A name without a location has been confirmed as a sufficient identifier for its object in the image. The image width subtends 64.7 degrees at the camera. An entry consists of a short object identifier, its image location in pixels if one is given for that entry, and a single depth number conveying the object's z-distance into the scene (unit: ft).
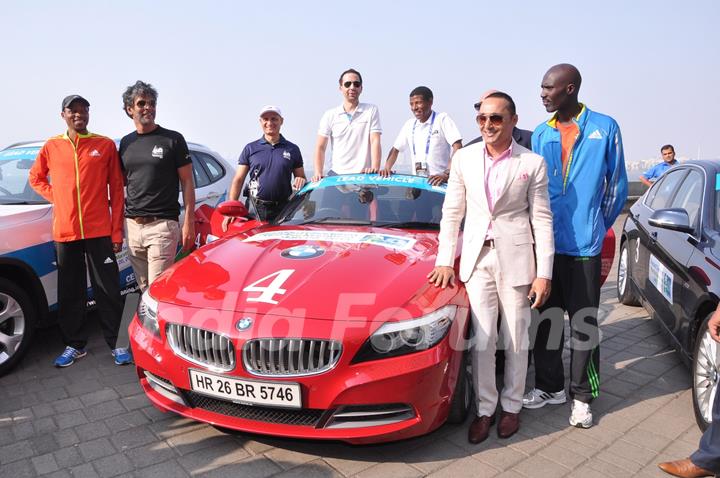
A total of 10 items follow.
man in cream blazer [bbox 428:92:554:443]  9.63
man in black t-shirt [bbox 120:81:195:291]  13.69
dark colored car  10.49
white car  12.97
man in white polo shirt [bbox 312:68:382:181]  18.26
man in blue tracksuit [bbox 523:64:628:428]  10.24
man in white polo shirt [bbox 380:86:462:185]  18.61
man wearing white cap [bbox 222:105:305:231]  16.89
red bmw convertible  8.52
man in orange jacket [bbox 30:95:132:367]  13.24
